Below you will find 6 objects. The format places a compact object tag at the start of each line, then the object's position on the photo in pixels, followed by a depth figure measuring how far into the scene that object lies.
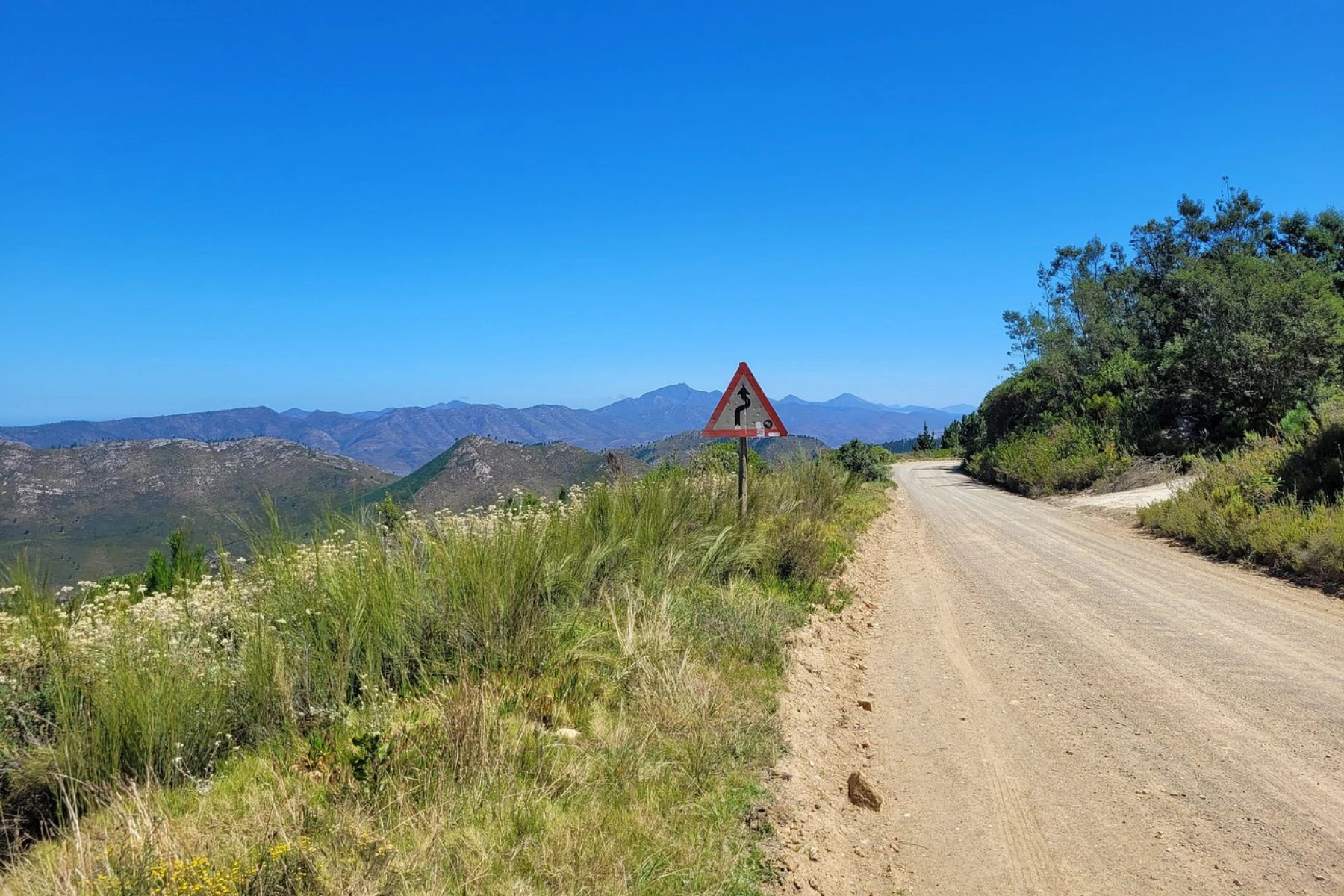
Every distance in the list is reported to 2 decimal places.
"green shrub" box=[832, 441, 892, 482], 31.02
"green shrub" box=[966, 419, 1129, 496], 25.69
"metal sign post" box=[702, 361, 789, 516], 10.49
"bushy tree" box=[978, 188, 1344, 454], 21.24
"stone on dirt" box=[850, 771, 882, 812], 4.39
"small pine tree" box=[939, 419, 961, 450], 71.06
